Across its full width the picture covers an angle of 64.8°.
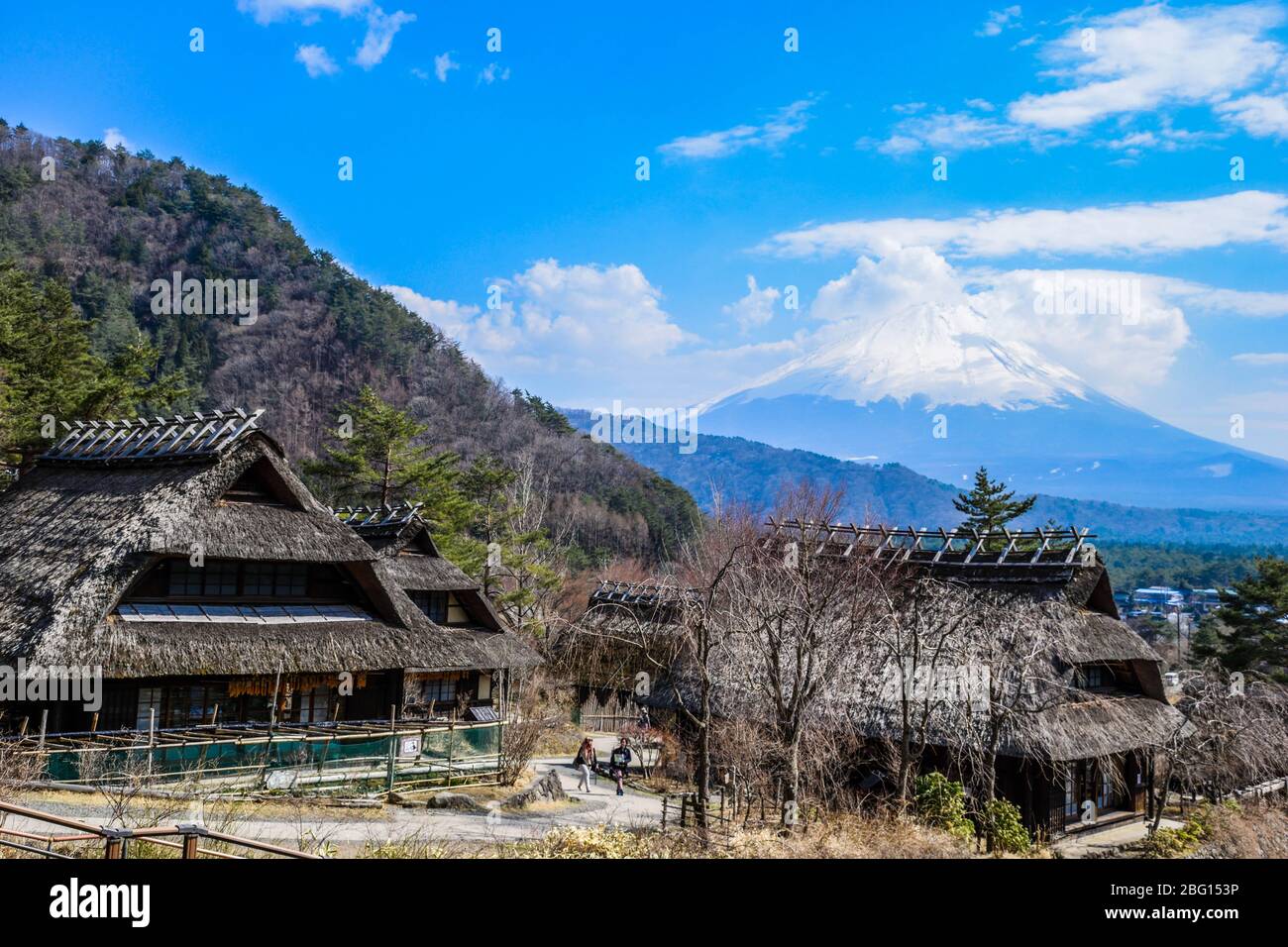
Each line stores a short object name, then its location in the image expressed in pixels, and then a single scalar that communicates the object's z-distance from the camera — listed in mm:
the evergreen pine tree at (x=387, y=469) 41719
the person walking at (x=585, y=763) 23938
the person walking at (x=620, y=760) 25328
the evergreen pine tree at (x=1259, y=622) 39469
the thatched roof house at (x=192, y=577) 20531
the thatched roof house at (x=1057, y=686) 22594
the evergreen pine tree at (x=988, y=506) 47500
